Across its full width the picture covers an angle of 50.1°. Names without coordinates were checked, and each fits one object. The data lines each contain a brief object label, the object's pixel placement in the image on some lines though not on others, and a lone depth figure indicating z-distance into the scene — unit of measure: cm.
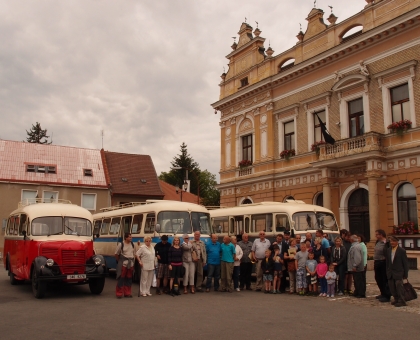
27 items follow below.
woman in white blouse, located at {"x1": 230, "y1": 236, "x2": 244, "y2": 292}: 1420
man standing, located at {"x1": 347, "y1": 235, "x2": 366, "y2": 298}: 1245
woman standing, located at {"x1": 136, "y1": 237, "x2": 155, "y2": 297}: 1284
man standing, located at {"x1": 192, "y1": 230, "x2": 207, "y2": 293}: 1380
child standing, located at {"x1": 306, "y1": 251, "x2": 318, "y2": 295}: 1301
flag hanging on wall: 2409
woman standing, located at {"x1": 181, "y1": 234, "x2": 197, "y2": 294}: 1349
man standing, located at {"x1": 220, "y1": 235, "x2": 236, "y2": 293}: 1387
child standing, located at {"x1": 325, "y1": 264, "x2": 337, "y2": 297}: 1271
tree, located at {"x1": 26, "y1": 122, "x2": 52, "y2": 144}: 6488
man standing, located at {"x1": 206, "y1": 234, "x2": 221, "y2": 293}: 1409
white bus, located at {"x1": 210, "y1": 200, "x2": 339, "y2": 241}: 1673
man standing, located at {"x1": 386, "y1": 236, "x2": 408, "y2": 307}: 1104
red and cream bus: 1210
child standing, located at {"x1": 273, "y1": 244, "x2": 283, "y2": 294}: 1363
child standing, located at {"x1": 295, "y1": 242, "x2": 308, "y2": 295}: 1319
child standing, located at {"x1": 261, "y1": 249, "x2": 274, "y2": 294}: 1367
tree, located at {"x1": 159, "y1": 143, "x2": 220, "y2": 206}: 6931
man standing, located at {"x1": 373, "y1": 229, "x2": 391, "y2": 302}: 1185
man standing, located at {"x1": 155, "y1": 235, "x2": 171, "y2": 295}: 1313
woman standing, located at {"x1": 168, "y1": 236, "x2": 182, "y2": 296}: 1305
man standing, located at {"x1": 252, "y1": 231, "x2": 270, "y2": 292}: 1424
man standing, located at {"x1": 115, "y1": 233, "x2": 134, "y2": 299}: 1241
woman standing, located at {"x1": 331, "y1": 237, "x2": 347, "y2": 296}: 1290
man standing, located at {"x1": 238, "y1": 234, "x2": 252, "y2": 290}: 1457
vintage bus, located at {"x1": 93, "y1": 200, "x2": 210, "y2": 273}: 1553
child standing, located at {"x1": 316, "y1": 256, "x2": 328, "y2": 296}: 1284
